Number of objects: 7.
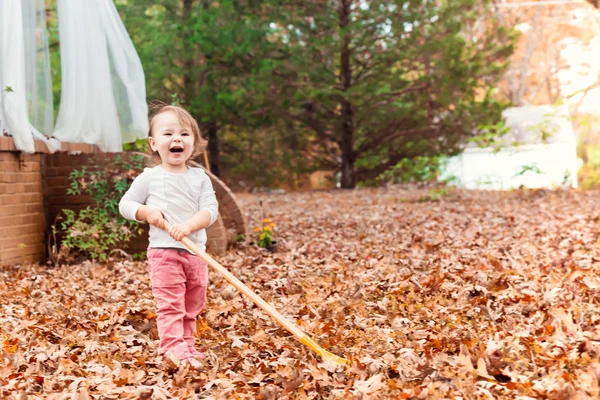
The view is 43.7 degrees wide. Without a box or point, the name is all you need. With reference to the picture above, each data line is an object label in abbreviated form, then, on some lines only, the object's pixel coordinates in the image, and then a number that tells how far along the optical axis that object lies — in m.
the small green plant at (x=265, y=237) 7.15
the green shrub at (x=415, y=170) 15.60
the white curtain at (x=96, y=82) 7.11
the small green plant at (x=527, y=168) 12.19
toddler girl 3.46
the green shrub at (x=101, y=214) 6.48
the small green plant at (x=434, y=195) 12.27
